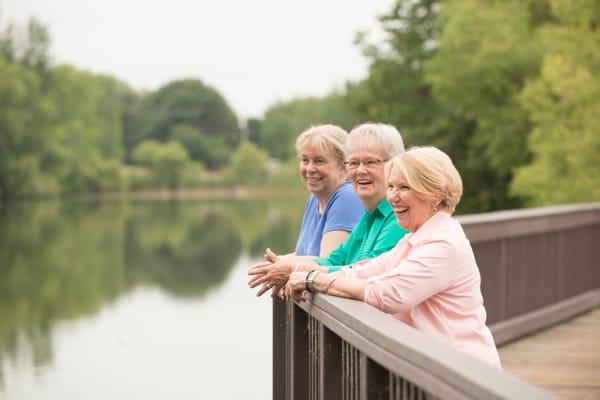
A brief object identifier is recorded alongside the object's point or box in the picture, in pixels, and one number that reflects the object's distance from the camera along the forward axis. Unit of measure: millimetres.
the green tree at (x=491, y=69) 29672
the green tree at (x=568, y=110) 21172
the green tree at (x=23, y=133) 73312
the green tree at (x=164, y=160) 110750
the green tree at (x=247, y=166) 117750
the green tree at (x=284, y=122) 118125
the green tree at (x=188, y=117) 122500
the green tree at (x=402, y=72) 37062
